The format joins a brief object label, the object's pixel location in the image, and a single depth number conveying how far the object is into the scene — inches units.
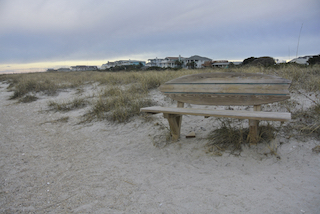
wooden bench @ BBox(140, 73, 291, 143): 105.4
